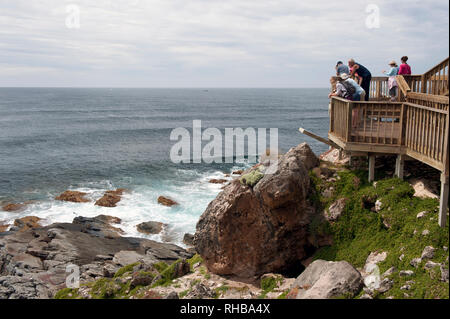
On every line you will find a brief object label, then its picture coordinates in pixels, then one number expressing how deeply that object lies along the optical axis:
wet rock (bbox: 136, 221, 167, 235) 30.06
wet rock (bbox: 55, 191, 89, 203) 36.53
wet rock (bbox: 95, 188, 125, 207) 35.28
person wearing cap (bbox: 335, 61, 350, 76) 16.66
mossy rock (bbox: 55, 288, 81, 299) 15.10
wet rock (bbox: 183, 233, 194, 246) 27.95
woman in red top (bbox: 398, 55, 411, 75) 16.78
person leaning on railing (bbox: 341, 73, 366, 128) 15.14
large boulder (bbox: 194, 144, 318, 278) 14.47
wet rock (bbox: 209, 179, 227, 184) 41.47
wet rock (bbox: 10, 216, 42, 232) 29.89
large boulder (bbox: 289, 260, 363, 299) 10.04
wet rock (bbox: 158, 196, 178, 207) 35.12
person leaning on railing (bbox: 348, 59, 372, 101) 16.73
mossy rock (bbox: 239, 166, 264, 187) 14.74
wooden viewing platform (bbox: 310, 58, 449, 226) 10.70
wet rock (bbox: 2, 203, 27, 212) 34.11
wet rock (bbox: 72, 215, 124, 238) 28.78
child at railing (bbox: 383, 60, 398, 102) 16.81
